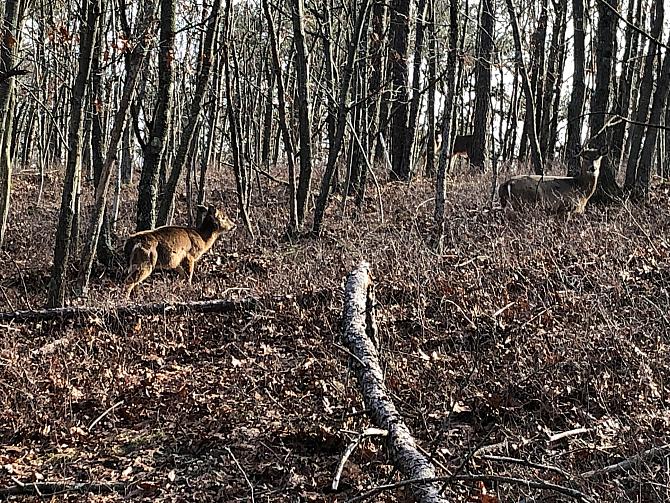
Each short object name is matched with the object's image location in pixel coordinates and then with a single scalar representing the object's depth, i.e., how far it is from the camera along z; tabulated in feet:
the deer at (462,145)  82.28
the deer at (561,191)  43.01
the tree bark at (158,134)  39.14
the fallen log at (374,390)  13.67
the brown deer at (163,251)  39.32
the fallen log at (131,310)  29.99
